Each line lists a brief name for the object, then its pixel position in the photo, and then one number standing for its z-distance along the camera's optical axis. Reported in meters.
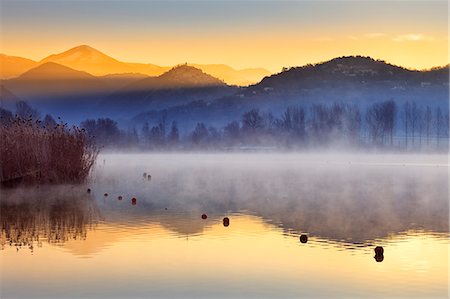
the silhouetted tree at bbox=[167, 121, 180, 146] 179.73
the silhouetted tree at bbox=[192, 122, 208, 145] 179.31
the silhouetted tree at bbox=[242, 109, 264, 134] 173.00
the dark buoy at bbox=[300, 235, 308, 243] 20.69
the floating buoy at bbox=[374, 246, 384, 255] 18.14
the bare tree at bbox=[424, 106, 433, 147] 165.51
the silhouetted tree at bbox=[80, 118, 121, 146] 180.00
